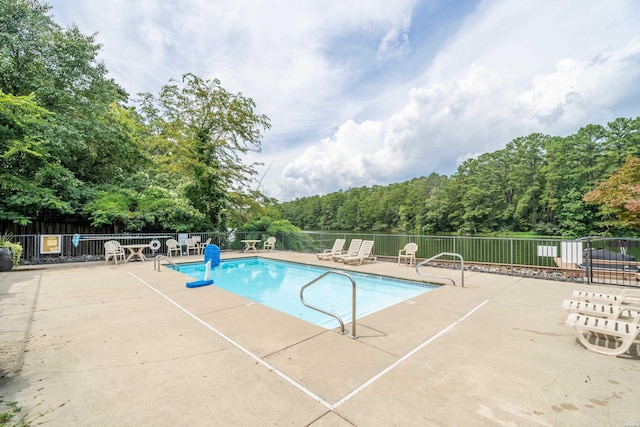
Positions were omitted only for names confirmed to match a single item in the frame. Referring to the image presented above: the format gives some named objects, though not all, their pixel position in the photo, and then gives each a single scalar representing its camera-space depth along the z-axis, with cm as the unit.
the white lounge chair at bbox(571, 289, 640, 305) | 398
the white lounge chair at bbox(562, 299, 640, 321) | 345
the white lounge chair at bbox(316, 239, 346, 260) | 1119
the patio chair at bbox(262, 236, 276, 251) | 1486
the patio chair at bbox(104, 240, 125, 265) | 966
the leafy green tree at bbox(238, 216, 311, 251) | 1584
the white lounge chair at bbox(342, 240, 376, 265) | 994
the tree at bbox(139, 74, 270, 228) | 1423
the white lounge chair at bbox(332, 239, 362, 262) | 1056
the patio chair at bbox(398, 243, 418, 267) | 931
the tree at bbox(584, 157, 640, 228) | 1212
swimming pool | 614
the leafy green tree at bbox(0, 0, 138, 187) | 1019
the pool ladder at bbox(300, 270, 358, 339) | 352
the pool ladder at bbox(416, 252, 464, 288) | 618
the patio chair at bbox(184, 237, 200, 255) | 1258
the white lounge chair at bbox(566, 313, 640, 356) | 285
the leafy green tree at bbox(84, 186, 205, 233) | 1138
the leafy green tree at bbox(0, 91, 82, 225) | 938
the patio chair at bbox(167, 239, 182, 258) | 1160
